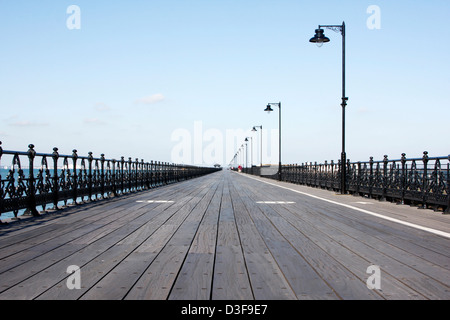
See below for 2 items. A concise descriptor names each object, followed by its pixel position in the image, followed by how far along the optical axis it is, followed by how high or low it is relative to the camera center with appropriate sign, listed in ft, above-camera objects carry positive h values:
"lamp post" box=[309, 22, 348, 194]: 56.39 +12.48
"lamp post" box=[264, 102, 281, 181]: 129.47 +16.30
